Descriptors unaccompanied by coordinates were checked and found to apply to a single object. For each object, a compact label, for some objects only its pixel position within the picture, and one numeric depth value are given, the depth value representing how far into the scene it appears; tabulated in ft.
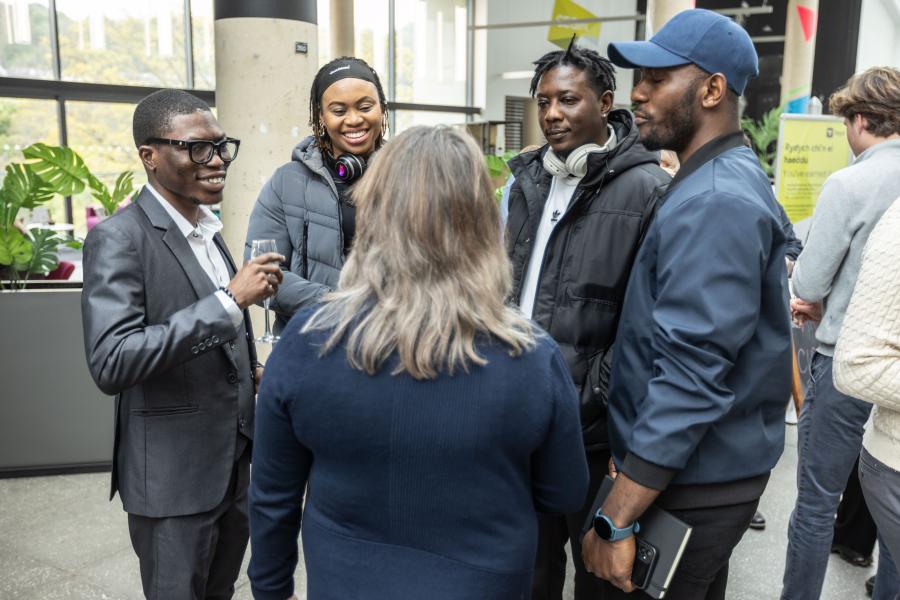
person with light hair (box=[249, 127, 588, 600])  4.01
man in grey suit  6.08
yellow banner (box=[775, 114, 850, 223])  17.94
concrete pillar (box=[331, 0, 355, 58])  38.19
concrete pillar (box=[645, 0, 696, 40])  25.44
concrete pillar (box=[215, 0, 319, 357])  15.19
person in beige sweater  5.21
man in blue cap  5.02
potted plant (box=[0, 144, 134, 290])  13.65
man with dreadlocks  6.95
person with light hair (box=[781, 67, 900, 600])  8.55
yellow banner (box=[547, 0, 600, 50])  46.21
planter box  13.50
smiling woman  8.59
